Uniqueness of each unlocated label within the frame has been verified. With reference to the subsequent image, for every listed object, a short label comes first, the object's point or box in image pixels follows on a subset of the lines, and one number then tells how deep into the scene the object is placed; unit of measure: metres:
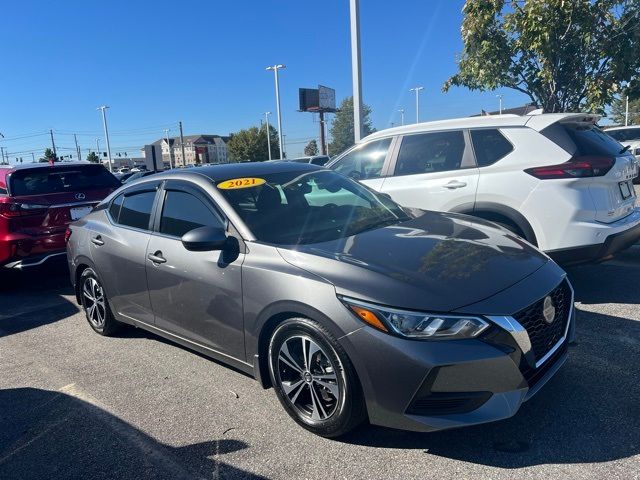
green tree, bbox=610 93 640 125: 64.47
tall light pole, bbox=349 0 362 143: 9.96
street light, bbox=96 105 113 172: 63.27
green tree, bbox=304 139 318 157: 93.39
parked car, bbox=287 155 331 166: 21.86
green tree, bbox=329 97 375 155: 66.31
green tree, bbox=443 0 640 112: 8.11
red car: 6.23
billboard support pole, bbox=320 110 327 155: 48.08
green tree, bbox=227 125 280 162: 69.12
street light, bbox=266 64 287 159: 44.19
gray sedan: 2.51
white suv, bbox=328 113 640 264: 4.51
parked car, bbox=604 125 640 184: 16.89
